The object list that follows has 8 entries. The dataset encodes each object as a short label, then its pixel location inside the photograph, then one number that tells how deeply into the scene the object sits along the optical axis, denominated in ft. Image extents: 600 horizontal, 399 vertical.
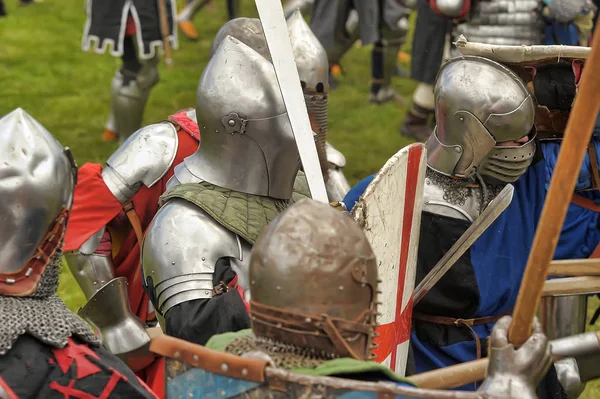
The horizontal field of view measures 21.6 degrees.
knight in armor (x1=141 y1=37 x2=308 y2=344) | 14.51
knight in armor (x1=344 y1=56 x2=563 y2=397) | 17.02
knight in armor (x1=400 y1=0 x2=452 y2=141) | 37.76
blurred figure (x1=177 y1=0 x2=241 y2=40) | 54.87
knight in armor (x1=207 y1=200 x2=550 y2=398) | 10.32
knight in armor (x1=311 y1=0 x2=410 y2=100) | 40.91
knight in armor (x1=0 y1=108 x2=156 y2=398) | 11.43
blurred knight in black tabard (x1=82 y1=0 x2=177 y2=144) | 35.31
